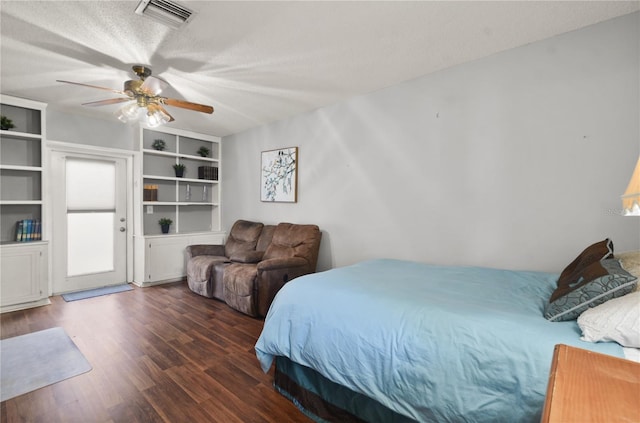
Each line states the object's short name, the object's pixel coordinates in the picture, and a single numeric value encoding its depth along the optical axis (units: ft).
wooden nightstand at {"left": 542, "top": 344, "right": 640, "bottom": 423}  2.21
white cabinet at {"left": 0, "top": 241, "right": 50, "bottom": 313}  11.30
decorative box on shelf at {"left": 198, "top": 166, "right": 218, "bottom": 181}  17.67
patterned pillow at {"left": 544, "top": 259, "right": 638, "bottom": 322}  4.04
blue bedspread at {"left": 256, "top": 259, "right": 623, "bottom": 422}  3.93
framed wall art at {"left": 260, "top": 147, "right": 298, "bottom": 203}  13.82
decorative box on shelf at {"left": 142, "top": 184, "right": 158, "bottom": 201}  15.47
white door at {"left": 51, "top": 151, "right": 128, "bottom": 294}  13.56
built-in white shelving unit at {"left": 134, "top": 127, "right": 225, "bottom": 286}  15.19
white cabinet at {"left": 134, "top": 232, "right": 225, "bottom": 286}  14.88
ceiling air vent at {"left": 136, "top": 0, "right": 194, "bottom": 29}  6.19
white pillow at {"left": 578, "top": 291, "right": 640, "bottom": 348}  3.52
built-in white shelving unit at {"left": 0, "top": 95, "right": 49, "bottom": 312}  11.47
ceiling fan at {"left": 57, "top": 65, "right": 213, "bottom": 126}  8.62
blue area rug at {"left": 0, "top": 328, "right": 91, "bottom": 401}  6.99
